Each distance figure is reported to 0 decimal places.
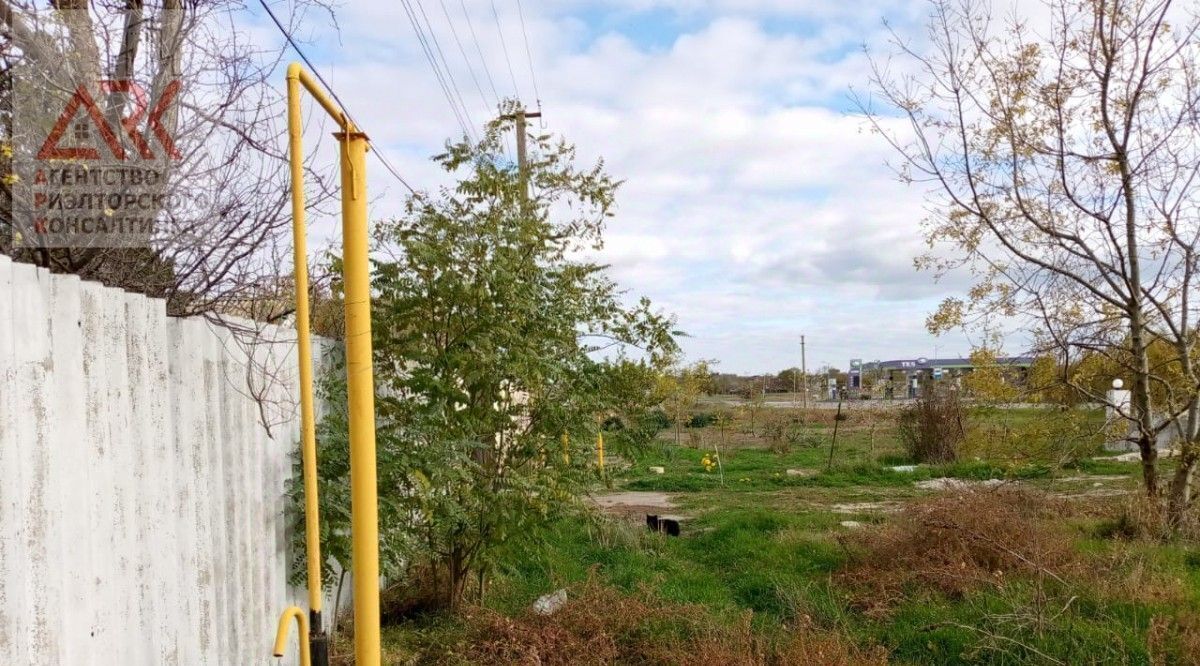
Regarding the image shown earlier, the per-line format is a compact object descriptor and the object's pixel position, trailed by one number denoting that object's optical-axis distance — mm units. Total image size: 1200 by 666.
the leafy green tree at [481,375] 4816
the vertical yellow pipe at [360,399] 2973
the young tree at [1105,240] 7574
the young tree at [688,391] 18230
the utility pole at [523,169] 6219
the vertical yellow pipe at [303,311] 2576
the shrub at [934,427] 16805
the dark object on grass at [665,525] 9617
